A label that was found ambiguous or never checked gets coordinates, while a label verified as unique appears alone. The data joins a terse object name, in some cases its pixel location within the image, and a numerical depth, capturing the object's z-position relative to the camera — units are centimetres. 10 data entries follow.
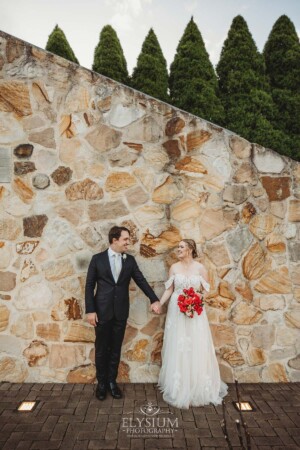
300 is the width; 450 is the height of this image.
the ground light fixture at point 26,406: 340
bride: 355
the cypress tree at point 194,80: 755
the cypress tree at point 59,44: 912
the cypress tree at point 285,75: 766
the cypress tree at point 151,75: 848
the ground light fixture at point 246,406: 348
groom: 359
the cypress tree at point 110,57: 912
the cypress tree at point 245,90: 703
